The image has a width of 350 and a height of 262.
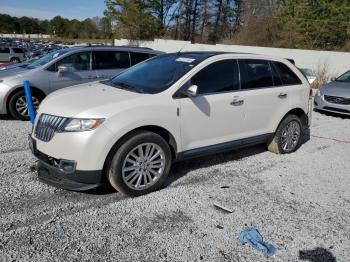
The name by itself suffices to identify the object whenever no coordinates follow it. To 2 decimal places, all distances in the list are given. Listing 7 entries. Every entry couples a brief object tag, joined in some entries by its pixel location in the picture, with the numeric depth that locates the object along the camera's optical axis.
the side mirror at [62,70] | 7.73
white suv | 3.77
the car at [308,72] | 13.69
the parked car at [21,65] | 8.43
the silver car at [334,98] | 9.23
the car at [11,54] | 25.98
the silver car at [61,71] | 7.54
